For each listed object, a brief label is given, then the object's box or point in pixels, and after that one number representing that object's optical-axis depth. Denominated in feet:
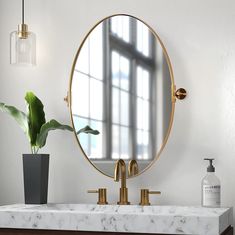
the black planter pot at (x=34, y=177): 9.21
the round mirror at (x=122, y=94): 9.39
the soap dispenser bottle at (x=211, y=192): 8.63
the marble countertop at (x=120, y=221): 7.34
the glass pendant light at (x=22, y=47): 9.79
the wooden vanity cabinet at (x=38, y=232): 7.74
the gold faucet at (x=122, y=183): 9.25
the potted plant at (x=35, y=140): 9.23
